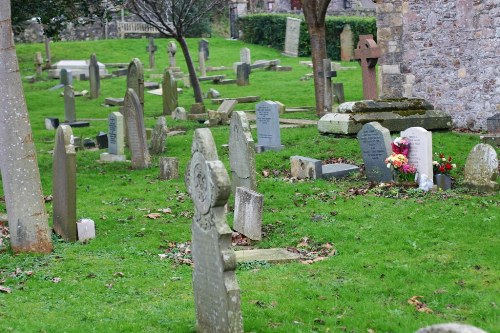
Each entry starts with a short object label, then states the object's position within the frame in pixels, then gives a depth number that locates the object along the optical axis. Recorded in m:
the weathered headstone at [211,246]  7.94
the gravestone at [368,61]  22.84
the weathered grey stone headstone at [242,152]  13.83
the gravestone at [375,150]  15.38
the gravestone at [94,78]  32.31
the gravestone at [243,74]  33.97
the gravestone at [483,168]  13.93
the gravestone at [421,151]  14.70
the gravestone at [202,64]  37.66
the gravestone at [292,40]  46.28
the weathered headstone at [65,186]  12.09
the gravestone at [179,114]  25.69
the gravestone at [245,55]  40.38
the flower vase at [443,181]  14.63
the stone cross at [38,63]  39.96
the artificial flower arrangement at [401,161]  14.71
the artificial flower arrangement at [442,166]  14.88
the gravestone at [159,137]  19.61
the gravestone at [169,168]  16.78
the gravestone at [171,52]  38.22
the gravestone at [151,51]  40.94
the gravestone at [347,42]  43.78
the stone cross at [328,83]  23.69
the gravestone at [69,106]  25.80
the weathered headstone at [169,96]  27.39
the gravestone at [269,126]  18.78
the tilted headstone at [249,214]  12.08
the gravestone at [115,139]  18.94
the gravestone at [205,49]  40.09
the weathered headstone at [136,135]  18.19
